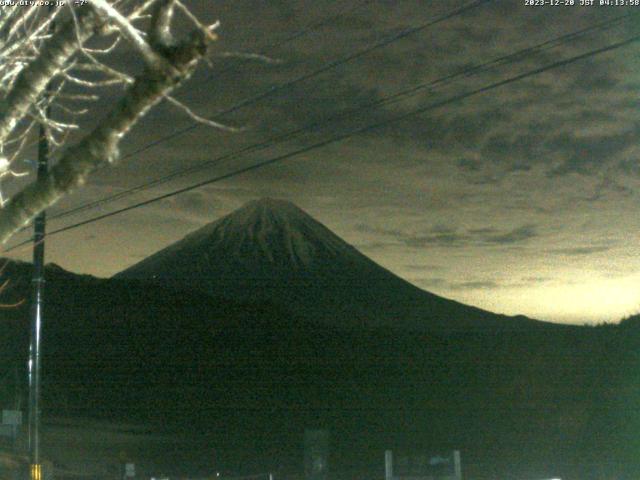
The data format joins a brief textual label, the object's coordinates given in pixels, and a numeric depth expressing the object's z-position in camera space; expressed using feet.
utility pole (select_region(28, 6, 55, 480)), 57.52
